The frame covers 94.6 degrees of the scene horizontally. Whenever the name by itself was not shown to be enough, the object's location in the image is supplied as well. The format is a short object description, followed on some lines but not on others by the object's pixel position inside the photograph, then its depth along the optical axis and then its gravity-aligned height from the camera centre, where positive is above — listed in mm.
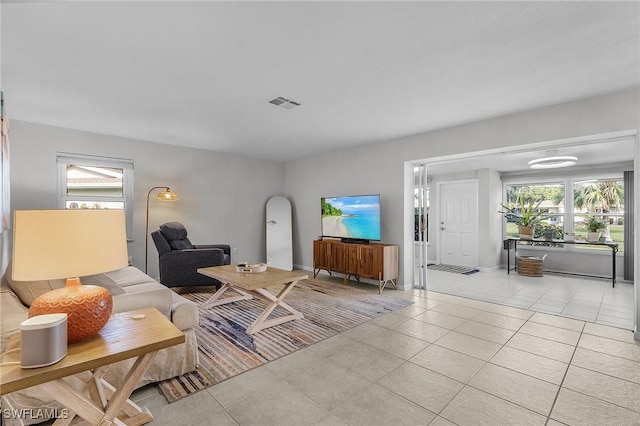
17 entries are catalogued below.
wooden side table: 1041 -568
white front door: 6582 -246
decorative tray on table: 3336 -637
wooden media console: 4418 -757
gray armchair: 4117 -675
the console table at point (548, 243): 4867 -602
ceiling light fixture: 4723 +844
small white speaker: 1035 -459
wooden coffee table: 2895 -694
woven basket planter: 5613 -1035
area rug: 2175 -1182
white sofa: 1560 -689
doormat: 6035 -1215
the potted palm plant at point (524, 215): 5892 -54
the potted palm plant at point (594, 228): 5219 -284
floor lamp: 4574 +241
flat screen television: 4773 -81
